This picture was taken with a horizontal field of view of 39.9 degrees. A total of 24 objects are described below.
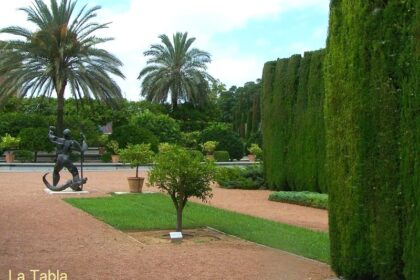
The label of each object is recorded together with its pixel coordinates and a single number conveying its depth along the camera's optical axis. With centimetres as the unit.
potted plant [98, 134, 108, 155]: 3700
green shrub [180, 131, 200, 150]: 4149
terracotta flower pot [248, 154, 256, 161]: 4180
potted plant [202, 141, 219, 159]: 3716
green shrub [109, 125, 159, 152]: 3522
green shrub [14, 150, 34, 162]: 3266
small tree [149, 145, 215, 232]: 977
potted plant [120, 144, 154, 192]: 1792
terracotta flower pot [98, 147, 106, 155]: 3753
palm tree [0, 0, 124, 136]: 3284
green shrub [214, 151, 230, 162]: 3675
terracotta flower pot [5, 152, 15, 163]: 3245
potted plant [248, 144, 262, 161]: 3608
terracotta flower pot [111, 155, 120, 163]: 3461
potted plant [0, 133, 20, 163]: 3238
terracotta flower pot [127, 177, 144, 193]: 1809
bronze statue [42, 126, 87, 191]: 1745
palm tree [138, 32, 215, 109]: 5059
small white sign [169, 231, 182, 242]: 931
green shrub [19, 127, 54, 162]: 3309
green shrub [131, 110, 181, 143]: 3984
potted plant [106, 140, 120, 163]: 3463
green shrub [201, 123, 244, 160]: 3941
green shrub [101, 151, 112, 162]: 3525
